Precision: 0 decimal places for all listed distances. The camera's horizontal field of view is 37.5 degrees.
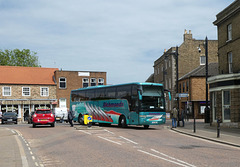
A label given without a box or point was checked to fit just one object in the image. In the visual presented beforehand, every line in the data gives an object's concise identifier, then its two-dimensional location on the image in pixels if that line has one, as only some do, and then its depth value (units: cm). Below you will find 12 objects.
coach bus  2438
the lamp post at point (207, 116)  3275
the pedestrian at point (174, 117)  2578
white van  4384
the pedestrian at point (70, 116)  2857
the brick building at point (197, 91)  4934
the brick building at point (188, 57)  5569
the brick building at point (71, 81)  5569
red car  2750
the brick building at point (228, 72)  2511
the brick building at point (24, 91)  5253
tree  7250
